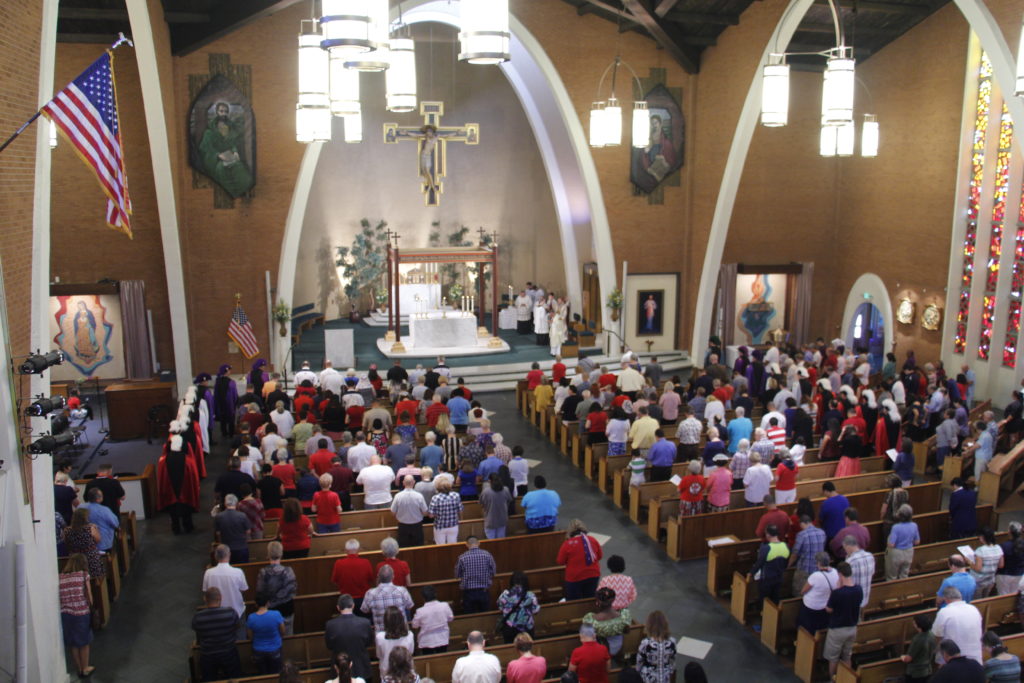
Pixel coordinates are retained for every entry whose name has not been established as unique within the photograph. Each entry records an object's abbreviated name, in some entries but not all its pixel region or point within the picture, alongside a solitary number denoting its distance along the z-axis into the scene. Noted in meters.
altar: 19.23
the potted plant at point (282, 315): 16.91
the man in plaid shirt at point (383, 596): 6.50
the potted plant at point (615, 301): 19.00
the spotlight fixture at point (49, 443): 6.19
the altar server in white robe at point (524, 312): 22.16
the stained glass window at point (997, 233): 15.34
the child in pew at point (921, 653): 6.16
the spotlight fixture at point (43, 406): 6.13
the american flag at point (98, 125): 5.98
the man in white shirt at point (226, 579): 6.80
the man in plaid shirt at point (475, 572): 7.13
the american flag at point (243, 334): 15.91
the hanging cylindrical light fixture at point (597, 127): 10.44
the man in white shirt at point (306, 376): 13.55
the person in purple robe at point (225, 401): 13.68
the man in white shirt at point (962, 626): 6.09
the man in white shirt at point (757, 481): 9.42
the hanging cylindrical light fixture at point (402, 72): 6.33
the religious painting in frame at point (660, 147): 18.56
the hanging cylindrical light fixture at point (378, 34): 3.94
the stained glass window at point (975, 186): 15.77
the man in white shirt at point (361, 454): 9.59
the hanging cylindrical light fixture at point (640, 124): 10.54
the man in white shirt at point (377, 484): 9.07
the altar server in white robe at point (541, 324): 20.66
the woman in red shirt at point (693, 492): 9.15
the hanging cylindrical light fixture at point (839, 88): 6.45
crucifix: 16.91
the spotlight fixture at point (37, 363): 6.17
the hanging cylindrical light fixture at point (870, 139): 14.75
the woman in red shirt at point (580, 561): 7.45
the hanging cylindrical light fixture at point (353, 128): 10.27
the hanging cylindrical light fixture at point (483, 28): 4.10
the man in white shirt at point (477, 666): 5.53
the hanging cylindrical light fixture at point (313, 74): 6.37
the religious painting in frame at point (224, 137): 15.91
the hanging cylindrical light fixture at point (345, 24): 3.84
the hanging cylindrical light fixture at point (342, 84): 6.26
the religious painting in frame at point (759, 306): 20.59
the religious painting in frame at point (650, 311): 19.45
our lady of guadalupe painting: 16.98
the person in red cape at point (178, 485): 10.19
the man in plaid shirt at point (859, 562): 6.96
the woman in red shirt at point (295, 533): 7.96
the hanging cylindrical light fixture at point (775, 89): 7.16
